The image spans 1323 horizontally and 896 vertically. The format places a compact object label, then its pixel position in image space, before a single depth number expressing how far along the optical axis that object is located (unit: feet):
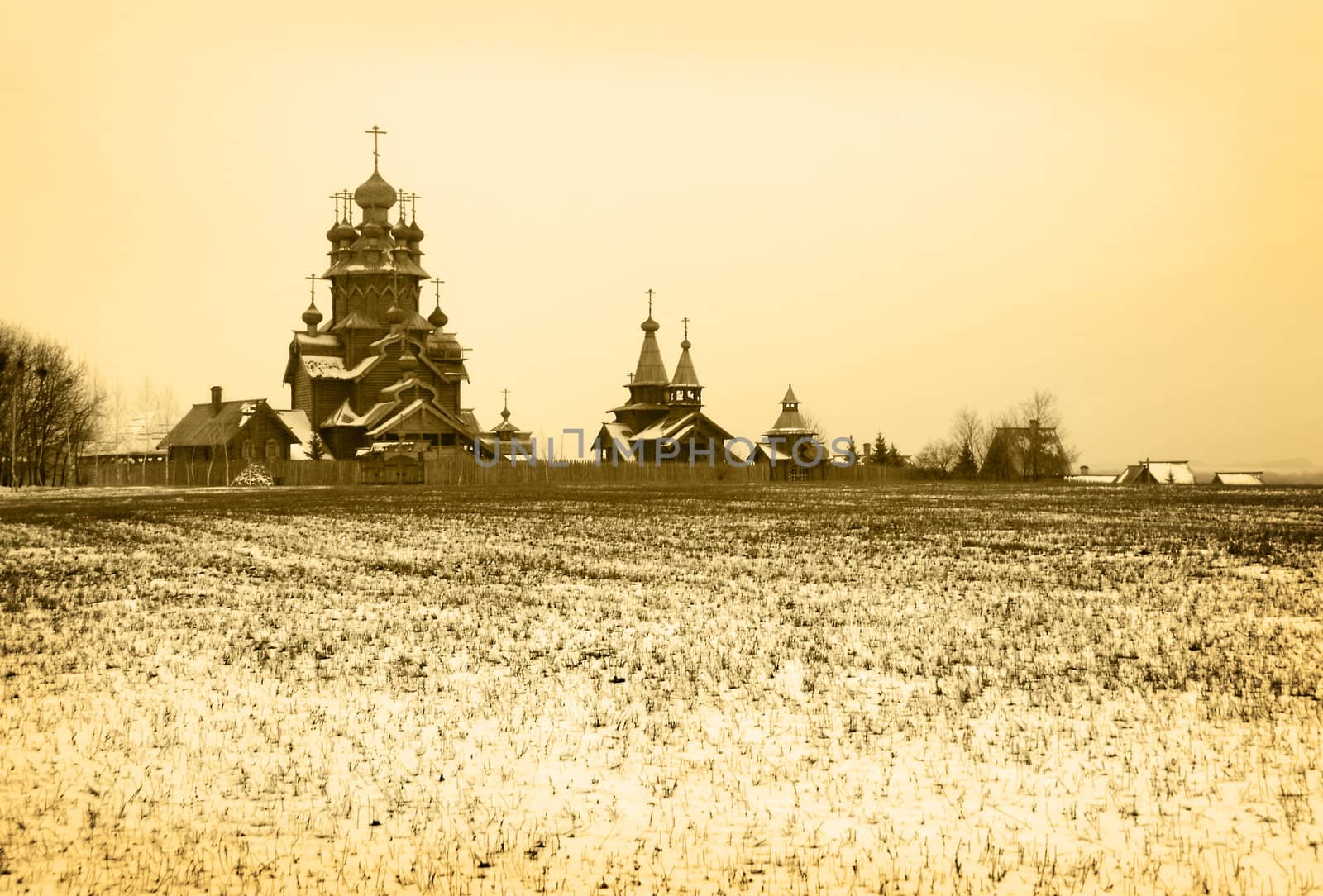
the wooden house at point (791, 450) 288.51
